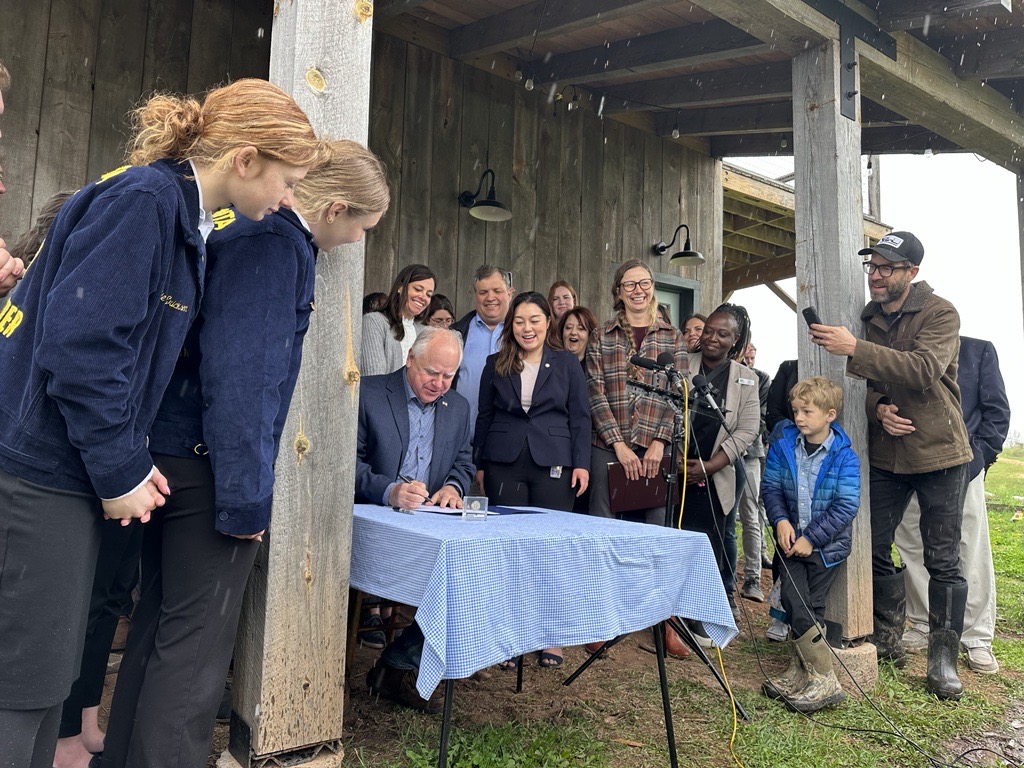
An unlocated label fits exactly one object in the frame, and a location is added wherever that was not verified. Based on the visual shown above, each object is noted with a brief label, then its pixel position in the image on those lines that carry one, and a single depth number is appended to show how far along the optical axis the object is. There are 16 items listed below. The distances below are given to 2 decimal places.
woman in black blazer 3.98
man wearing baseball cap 3.85
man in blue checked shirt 3.22
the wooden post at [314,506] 2.37
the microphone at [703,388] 3.32
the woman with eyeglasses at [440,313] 4.93
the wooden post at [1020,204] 6.14
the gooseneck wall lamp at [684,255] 7.26
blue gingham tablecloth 2.21
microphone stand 2.80
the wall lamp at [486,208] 5.95
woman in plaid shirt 4.24
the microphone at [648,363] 3.45
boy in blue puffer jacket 3.73
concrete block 3.87
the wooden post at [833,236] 4.08
